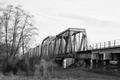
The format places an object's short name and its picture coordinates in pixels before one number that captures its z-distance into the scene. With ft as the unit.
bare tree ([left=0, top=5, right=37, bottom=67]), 109.29
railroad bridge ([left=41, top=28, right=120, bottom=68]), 104.87
